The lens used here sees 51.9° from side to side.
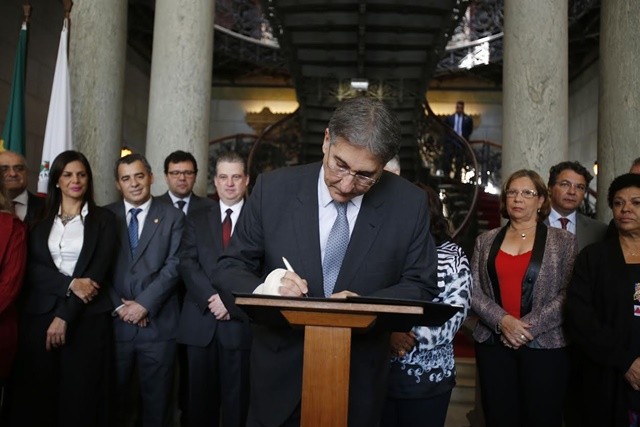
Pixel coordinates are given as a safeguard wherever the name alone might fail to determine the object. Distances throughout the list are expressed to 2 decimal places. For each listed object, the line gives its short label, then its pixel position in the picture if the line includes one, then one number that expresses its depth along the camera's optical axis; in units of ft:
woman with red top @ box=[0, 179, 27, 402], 10.25
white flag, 14.57
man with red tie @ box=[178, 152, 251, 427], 11.48
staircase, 29.48
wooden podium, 5.62
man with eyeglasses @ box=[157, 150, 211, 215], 14.21
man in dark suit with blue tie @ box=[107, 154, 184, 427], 11.83
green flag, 14.93
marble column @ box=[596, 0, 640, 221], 16.12
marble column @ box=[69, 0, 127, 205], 16.51
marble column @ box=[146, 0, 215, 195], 17.90
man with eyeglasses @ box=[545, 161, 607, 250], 12.71
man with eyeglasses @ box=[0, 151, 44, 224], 12.41
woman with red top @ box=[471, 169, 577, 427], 10.32
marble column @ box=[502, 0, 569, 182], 16.63
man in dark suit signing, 6.28
